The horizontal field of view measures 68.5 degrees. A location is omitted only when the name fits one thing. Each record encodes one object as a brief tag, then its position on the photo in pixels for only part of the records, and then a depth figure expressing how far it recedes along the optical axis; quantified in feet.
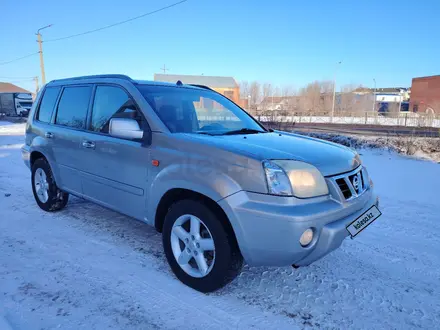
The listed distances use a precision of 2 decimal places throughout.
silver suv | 7.69
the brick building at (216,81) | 203.21
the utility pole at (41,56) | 94.74
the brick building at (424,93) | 184.56
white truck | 124.57
